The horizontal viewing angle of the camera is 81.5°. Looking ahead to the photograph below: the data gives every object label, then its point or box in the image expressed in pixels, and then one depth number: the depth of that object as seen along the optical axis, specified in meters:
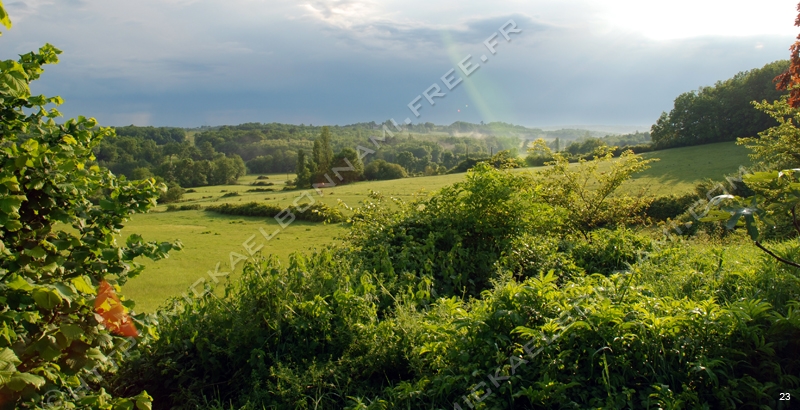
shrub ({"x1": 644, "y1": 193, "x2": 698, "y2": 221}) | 19.83
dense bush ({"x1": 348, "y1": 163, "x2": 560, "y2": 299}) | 6.27
